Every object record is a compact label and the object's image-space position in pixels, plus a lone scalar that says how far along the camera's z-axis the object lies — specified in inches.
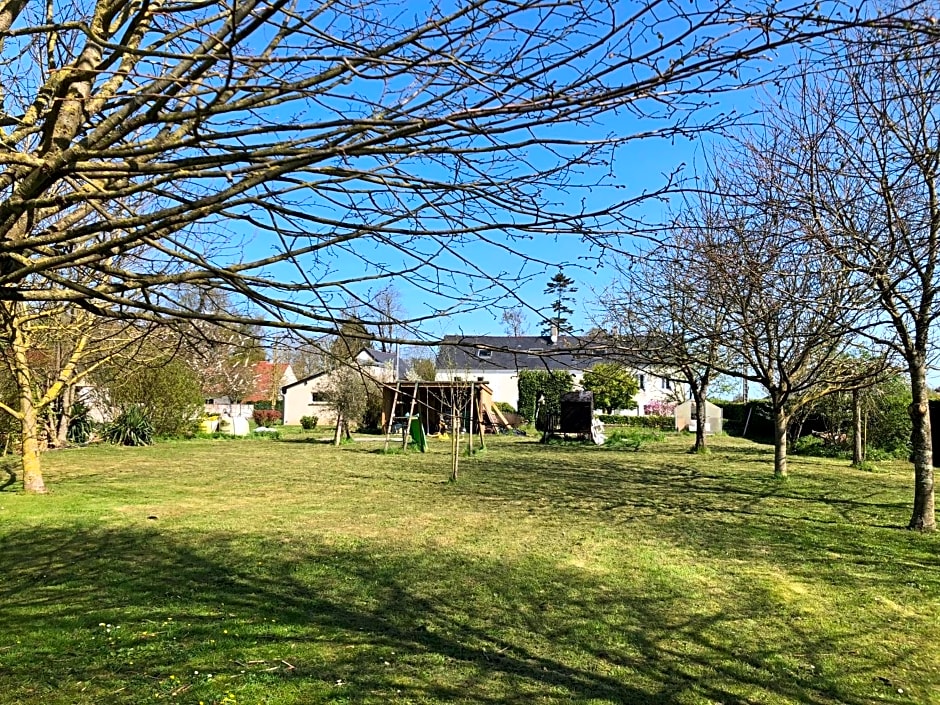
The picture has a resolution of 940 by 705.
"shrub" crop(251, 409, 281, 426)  1613.9
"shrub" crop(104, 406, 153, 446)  862.5
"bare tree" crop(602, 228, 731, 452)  395.5
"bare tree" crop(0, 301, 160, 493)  377.7
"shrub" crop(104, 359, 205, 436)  925.2
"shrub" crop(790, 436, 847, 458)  775.1
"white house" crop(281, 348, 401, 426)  1547.7
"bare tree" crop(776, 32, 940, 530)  282.7
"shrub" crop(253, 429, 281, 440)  1115.0
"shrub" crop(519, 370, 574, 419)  1441.9
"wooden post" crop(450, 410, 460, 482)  508.1
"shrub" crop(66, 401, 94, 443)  830.5
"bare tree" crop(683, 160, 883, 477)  278.1
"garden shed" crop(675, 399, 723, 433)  1253.7
